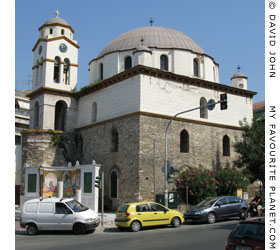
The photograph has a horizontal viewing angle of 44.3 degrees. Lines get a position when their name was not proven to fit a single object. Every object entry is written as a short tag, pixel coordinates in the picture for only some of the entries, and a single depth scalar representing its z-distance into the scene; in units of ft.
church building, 78.02
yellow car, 49.06
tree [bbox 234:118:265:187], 80.64
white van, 47.67
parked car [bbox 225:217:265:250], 22.22
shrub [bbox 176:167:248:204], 75.20
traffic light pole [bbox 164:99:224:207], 61.46
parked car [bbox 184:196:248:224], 57.06
